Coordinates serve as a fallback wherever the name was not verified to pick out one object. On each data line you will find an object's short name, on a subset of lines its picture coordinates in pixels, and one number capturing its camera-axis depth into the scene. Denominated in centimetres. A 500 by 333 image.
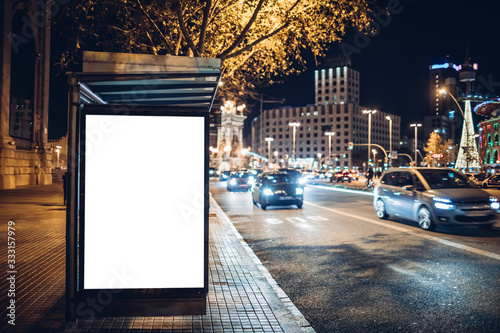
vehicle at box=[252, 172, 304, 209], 1772
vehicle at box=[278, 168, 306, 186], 3251
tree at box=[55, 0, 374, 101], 1298
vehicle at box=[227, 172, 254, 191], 3447
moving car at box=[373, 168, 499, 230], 1082
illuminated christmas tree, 7348
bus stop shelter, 430
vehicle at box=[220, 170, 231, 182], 6206
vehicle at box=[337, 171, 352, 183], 5388
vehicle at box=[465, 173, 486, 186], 4371
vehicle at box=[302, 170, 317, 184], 6468
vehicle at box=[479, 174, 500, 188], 3747
